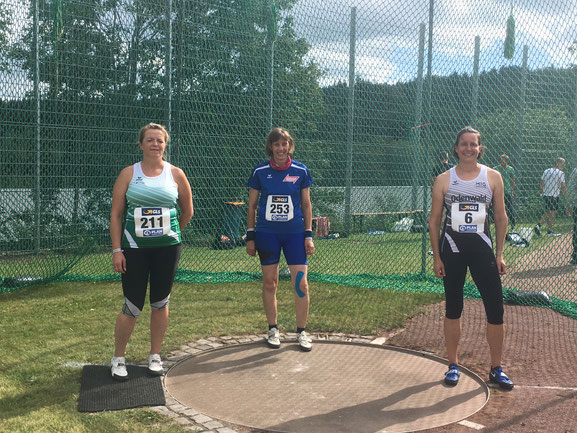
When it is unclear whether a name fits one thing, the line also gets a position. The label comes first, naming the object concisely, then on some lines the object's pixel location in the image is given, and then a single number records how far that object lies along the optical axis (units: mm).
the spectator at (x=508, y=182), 8398
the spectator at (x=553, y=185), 8291
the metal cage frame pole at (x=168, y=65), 8438
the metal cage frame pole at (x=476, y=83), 8320
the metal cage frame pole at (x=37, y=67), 7527
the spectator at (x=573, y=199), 8523
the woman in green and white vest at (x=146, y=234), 4336
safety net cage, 7762
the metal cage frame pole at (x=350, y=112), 8492
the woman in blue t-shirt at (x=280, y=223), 5270
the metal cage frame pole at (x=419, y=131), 8688
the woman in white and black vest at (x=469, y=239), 4426
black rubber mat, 3963
